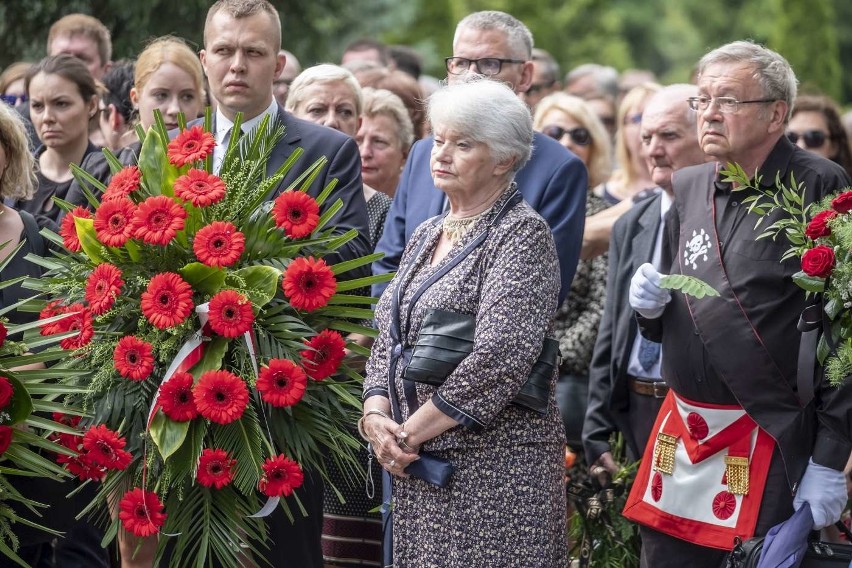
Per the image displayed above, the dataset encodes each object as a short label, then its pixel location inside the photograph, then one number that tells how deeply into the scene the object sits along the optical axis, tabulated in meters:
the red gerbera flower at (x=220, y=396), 8.90
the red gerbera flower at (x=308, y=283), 9.17
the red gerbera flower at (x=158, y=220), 9.08
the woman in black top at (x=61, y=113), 14.34
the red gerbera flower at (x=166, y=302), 9.02
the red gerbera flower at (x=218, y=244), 9.11
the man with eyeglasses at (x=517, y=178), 10.66
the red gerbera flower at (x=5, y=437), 9.11
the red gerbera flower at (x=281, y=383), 8.98
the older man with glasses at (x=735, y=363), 9.48
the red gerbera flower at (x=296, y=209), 9.41
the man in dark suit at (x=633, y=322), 11.77
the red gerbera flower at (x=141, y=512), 9.04
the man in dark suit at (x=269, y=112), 10.53
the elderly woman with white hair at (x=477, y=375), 8.83
